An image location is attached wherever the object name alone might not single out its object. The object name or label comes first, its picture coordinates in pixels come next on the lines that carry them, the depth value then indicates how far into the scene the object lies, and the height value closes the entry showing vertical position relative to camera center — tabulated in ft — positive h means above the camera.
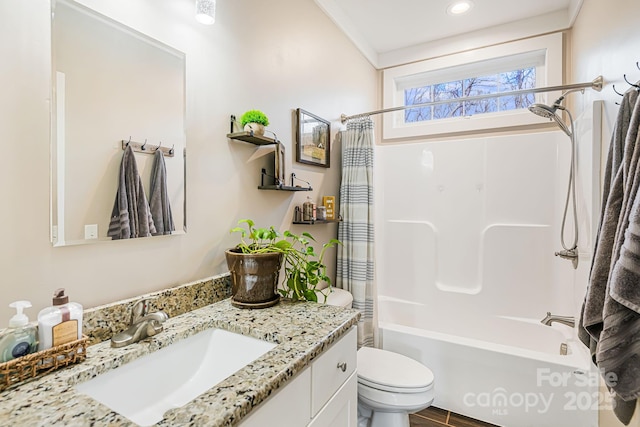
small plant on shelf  4.44 +1.27
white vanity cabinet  2.40 -1.65
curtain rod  5.31 +2.28
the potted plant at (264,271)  3.89 -0.78
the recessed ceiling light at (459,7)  7.06 +4.66
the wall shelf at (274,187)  5.00 +0.38
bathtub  5.38 -3.03
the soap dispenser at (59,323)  2.48 -0.90
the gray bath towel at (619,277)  2.85 -0.63
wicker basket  2.22 -1.14
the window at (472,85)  8.00 +3.56
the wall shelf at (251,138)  4.36 +1.04
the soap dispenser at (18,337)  2.31 -0.95
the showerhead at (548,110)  5.80 +1.89
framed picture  6.05 +1.46
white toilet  4.91 -2.81
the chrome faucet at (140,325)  2.94 -1.13
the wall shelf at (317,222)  5.98 -0.21
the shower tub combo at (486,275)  5.71 -1.65
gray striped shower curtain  7.12 -0.29
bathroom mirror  2.83 +0.99
